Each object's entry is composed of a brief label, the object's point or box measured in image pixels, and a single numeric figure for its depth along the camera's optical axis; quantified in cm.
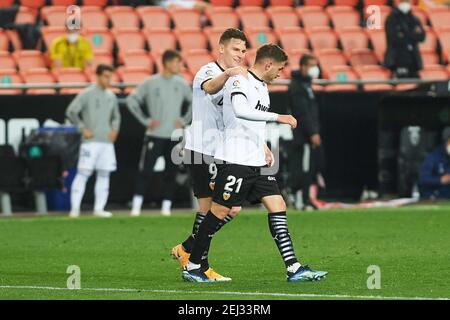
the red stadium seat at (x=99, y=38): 2514
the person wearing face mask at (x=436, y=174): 2197
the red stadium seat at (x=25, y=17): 2530
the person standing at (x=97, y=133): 2083
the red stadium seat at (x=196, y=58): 2462
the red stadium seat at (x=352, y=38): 2630
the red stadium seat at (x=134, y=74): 2378
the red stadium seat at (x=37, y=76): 2330
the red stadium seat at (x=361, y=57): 2575
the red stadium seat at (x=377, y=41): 2633
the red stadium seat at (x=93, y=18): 2577
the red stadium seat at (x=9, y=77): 2317
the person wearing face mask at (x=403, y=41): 2433
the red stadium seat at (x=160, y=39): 2545
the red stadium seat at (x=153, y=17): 2623
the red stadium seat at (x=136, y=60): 2469
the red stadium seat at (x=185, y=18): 2631
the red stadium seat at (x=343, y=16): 2698
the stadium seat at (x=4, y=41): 2483
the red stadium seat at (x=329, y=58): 2548
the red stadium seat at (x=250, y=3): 2770
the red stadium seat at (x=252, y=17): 2650
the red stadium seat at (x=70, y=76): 2334
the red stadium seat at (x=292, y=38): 2580
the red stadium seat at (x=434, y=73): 2550
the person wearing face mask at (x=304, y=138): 2111
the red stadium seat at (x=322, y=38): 2611
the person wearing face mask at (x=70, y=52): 2373
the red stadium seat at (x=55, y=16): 2555
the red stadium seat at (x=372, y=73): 2495
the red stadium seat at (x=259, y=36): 2573
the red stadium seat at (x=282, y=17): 2673
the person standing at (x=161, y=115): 2092
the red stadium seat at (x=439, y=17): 2750
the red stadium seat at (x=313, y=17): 2685
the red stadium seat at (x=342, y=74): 2472
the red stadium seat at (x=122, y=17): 2605
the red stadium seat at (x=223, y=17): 2620
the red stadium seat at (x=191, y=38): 2555
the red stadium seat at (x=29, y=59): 2408
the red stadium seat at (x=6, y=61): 2394
